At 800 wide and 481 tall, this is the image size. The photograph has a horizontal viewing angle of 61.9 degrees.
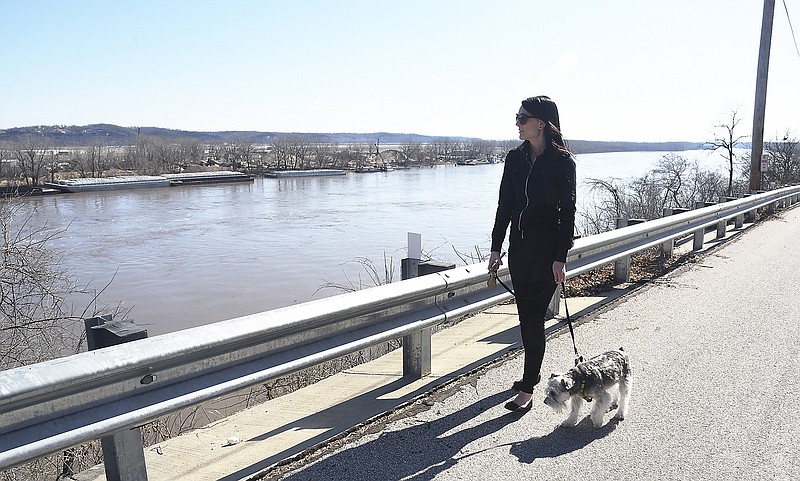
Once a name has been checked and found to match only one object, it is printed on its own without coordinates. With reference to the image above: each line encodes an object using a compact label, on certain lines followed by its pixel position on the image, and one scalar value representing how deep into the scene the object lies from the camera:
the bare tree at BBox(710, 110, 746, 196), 36.75
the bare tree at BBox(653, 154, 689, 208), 30.12
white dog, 3.71
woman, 3.96
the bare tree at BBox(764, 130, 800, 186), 29.34
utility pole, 17.05
